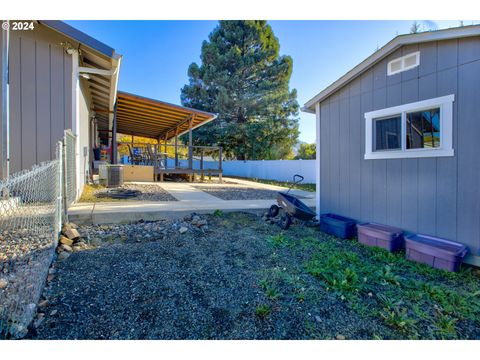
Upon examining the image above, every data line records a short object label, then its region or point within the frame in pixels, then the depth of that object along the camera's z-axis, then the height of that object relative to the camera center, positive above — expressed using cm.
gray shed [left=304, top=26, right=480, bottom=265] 314 +54
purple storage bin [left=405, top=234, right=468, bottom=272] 299 -88
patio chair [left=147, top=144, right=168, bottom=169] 1090 +79
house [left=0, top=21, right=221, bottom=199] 486 +172
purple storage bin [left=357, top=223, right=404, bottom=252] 366 -85
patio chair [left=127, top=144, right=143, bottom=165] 1334 +83
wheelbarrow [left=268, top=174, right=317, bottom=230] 456 -61
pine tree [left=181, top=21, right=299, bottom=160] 2009 +639
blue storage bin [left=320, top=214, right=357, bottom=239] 432 -84
